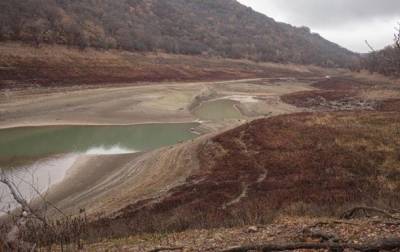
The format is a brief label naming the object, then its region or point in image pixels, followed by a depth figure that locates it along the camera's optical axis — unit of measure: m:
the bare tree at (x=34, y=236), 7.49
